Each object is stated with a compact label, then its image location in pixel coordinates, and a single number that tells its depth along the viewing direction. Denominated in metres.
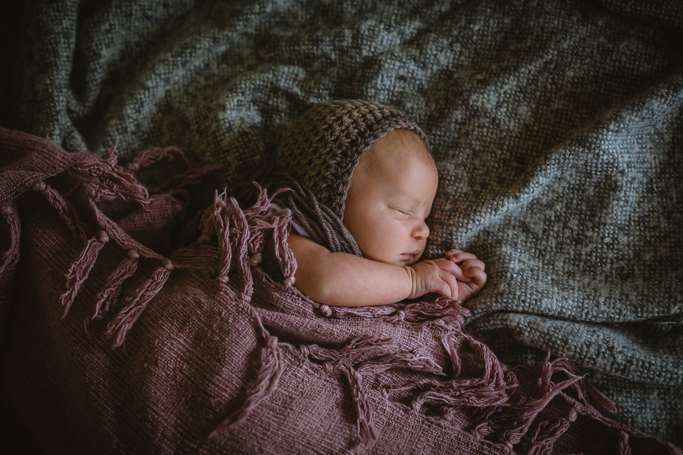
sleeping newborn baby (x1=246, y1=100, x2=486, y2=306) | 0.40
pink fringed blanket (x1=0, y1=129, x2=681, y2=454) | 0.35
